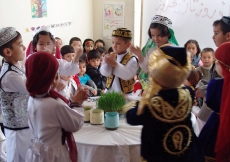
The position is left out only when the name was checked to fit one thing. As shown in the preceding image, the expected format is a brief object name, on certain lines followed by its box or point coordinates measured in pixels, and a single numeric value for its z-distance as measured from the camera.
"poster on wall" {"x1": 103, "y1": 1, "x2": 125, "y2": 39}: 4.46
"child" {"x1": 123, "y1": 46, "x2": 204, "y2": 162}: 1.20
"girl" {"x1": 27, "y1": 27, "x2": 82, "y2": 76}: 2.09
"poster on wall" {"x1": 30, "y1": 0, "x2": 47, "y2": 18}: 3.50
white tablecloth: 1.57
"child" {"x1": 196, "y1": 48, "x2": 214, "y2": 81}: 3.01
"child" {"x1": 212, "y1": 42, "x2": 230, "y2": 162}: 1.47
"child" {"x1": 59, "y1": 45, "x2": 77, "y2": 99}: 2.36
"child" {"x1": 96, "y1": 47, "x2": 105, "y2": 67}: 3.97
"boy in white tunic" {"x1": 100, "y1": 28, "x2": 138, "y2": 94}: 2.25
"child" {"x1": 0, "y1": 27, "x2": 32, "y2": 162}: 1.75
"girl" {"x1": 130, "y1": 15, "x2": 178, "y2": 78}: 2.39
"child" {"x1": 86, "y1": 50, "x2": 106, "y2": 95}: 3.56
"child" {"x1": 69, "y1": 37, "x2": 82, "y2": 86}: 3.84
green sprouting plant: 1.85
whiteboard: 3.41
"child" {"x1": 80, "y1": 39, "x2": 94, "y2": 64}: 4.20
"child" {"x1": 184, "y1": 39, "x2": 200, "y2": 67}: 3.49
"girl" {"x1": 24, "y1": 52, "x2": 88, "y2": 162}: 1.32
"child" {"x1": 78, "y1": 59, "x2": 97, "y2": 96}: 3.25
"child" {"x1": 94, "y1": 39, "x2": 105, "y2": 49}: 4.46
